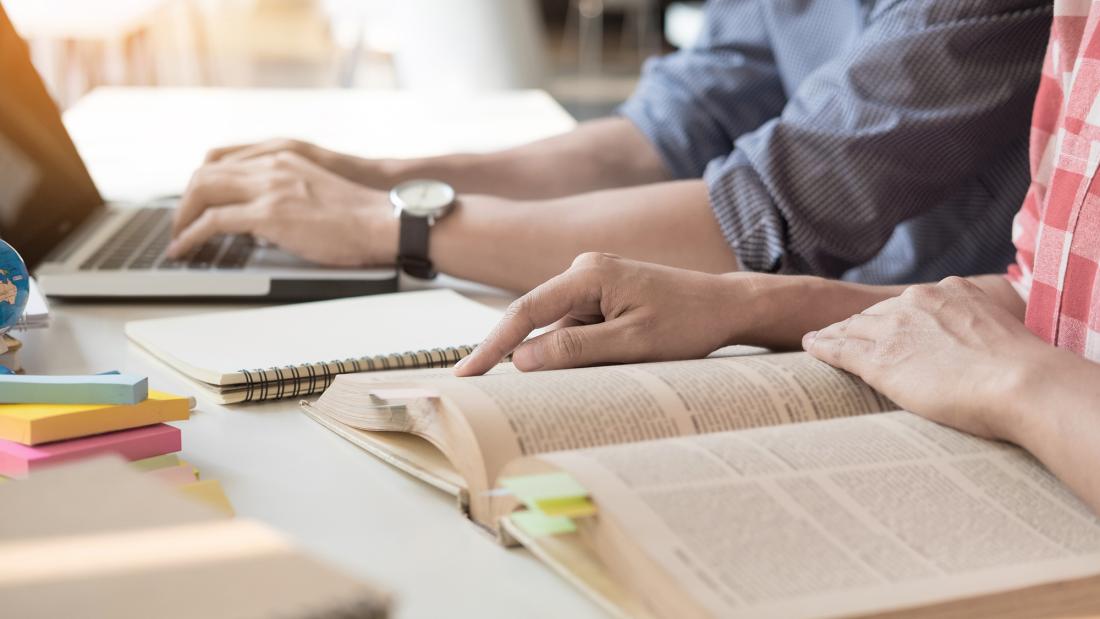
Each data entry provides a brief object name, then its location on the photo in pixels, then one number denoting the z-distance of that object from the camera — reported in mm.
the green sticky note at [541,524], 469
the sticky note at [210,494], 538
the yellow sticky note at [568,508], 452
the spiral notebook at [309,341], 712
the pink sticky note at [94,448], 544
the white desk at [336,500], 479
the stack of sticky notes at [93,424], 551
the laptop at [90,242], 949
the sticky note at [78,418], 554
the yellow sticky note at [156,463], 568
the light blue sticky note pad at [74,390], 575
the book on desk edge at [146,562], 346
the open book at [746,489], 426
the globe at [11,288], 711
